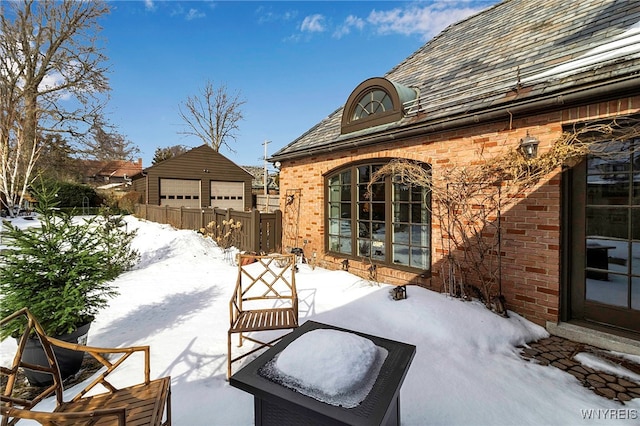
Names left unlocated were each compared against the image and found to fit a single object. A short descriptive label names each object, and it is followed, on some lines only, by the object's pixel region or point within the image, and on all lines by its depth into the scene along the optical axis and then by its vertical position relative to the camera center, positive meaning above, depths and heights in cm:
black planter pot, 261 -143
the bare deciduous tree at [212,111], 2467 +877
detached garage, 1955 +208
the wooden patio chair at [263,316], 289 -124
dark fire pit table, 139 -102
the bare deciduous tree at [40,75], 1466 +804
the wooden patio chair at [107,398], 141 -125
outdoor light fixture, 359 +81
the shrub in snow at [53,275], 265 -66
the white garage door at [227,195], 2186 +118
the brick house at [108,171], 2926 +466
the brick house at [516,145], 335 +100
